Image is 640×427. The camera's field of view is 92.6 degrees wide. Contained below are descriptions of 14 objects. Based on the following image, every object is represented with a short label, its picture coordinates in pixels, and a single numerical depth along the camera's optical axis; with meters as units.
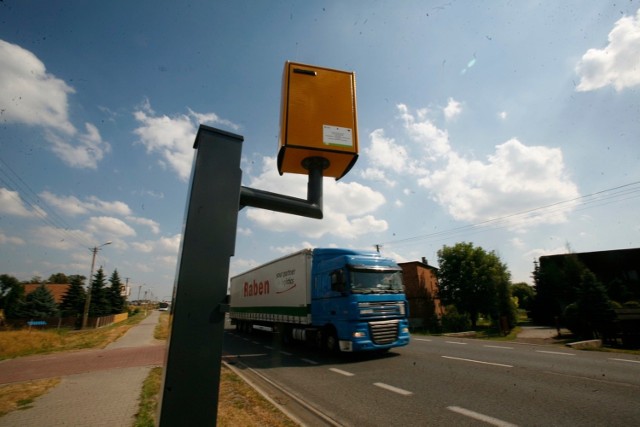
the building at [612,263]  30.72
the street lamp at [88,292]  31.46
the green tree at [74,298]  41.97
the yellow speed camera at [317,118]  1.84
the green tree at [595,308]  15.24
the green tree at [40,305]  36.81
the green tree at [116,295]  50.12
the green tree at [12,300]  38.00
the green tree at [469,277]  29.89
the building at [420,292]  32.38
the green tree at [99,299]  43.06
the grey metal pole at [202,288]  1.22
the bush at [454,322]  25.31
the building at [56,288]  61.65
